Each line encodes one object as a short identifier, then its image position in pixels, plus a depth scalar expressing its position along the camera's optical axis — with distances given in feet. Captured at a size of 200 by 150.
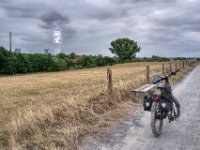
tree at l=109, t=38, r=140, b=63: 207.52
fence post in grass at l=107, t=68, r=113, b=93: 18.71
